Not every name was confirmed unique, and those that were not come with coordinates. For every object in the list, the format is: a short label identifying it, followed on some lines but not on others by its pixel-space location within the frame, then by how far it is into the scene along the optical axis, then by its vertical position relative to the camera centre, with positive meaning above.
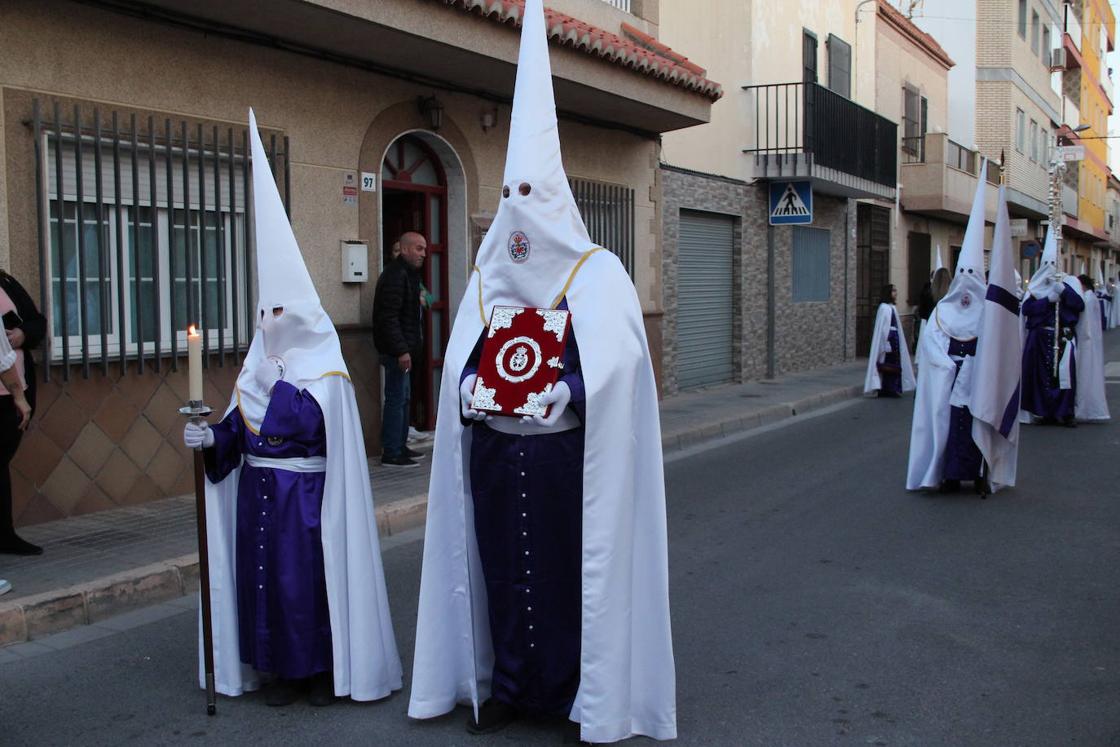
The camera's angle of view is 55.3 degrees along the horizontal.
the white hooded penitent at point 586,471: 3.75 -0.55
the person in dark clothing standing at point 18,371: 6.05 -0.28
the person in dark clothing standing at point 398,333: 9.02 -0.11
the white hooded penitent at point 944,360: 8.08 -0.34
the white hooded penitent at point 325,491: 4.18 -0.68
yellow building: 47.75 +10.43
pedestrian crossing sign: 17.38 +1.86
